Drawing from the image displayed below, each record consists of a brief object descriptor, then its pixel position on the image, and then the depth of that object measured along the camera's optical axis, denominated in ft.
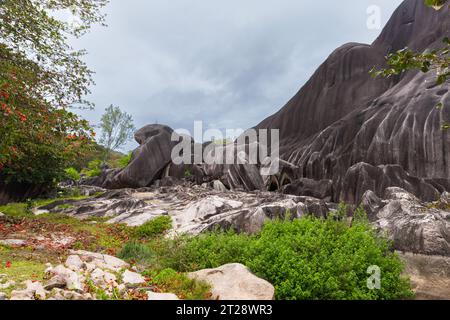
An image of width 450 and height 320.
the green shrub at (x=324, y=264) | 22.18
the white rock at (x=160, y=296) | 18.28
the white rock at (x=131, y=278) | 21.44
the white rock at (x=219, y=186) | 92.57
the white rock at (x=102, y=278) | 19.39
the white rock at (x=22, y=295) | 15.95
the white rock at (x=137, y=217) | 52.85
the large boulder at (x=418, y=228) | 29.22
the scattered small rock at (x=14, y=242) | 33.82
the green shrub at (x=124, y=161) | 211.10
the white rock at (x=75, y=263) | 22.70
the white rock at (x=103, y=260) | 25.27
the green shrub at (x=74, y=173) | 174.91
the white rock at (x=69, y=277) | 17.77
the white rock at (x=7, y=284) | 18.25
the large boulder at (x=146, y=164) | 137.95
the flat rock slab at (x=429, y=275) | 26.78
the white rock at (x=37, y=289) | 16.24
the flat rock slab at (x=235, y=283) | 20.11
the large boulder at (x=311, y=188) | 71.56
